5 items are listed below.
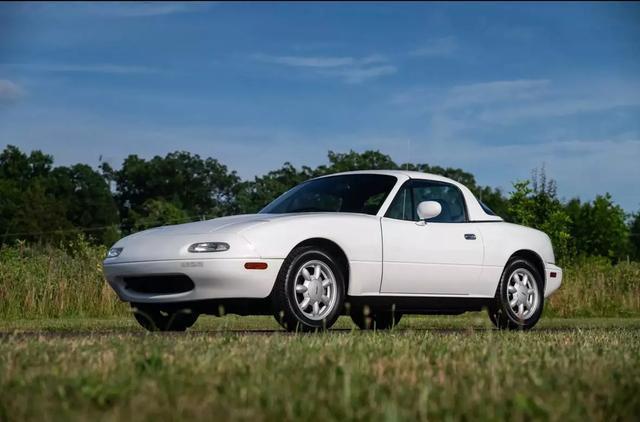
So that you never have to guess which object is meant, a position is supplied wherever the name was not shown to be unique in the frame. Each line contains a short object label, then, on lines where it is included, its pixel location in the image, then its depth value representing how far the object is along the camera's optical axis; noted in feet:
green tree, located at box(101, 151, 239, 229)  311.06
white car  28.84
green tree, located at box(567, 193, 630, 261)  277.23
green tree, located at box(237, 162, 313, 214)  271.90
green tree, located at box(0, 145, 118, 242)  253.03
